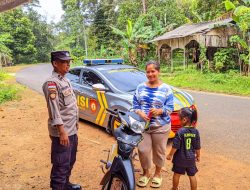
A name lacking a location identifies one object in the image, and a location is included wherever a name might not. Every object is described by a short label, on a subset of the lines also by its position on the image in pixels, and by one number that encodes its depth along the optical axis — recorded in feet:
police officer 7.25
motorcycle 6.75
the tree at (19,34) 87.20
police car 13.58
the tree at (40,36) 103.67
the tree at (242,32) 32.45
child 7.70
